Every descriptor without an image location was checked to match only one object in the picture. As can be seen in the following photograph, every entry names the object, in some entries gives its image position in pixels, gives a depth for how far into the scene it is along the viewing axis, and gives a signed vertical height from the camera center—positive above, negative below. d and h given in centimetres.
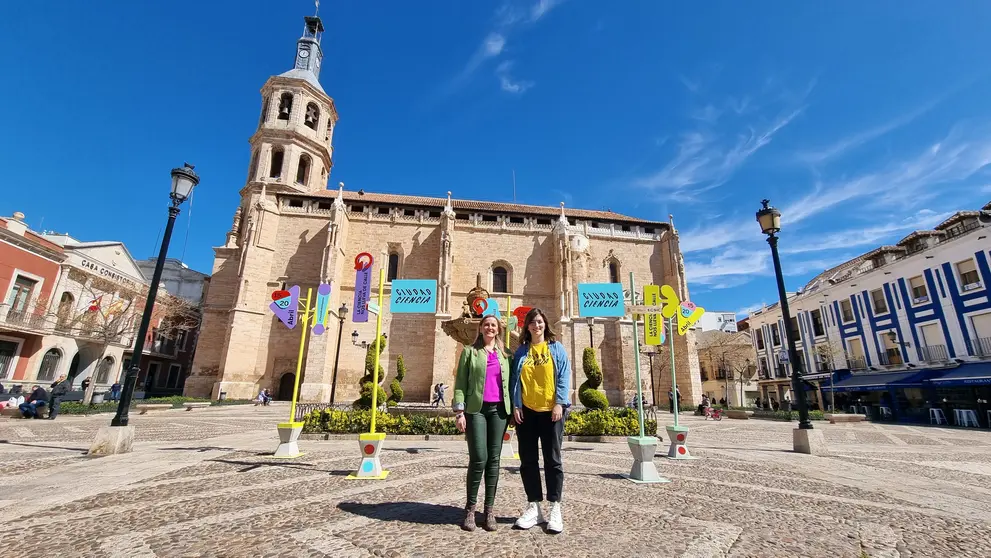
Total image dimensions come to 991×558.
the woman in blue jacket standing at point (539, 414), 299 -23
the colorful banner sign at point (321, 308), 793 +155
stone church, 2283 +777
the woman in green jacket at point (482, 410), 295 -20
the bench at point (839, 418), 1605 -118
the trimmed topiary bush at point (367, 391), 1148 -26
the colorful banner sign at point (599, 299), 961 +206
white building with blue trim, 1639 +289
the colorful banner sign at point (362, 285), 810 +229
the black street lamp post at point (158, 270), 625 +190
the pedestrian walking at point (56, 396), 1180 -53
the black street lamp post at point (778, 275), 768 +232
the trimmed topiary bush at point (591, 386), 1107 -4
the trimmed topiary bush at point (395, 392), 1290 -31
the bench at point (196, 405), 1648 -105
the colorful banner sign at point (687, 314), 908 +164
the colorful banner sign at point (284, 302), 866 +169
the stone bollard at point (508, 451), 682 -114
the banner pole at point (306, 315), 728 +120
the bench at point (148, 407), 1505 -105
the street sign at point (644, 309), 589 +113
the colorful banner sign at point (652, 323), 677 +131
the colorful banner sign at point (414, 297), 842 +179
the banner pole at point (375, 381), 515 +1
